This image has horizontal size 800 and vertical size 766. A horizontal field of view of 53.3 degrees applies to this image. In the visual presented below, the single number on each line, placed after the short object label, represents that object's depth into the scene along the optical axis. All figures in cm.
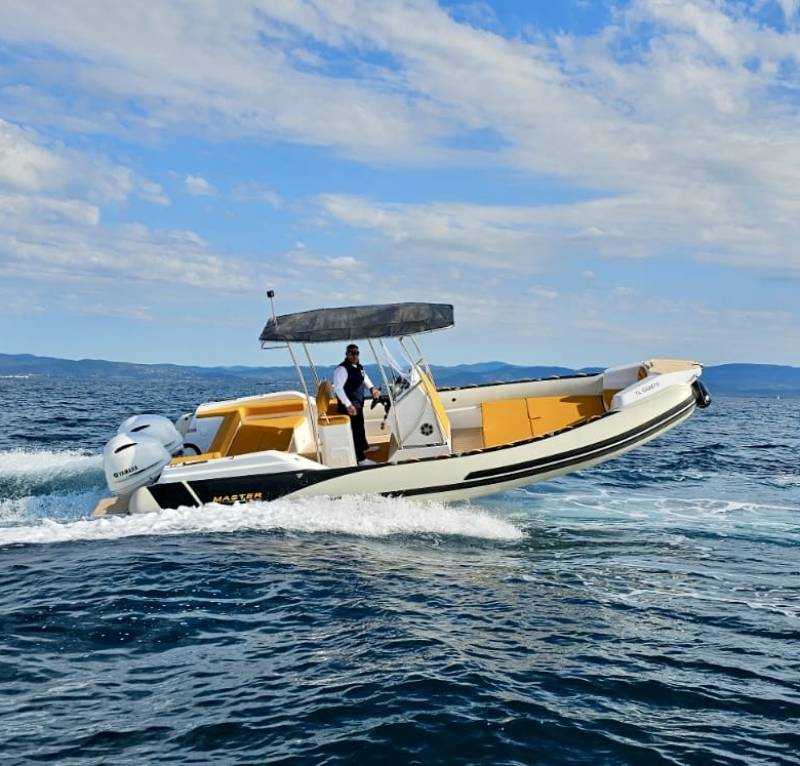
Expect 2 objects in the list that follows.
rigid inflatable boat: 1139
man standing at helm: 1200
